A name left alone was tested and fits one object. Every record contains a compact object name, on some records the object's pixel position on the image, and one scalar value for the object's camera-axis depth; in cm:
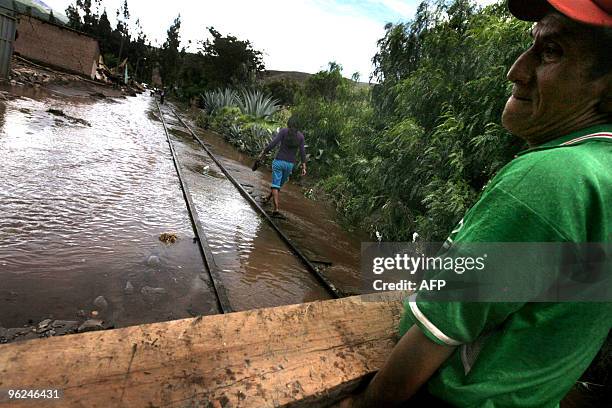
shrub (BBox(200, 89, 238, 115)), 2091
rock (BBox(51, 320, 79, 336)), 275
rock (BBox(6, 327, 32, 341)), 260
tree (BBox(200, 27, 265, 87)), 2577
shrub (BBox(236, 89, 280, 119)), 1794
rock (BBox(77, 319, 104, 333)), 280
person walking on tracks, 709
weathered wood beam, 79
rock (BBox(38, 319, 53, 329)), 276
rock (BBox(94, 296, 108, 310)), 319
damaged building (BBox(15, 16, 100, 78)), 2045
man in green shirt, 66
